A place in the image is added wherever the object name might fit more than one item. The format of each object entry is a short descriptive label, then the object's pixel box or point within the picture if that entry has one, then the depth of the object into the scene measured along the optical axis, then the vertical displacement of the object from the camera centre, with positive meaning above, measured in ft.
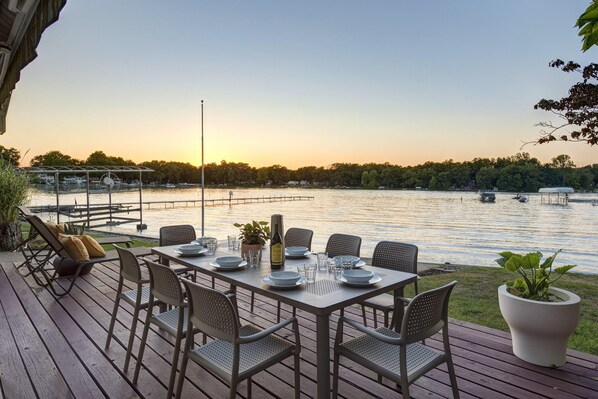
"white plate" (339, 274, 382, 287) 6.61 -1.97
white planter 7.73 -3.26
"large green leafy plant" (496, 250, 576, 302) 8.14 -2.22
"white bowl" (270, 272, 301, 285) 6.45 -1.89
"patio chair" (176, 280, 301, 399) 5.19 -2.94
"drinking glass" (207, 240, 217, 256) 9.51 -1.91
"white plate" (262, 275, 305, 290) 6.46 -1.98
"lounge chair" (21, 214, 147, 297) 13.41 -3.71
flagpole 24.23 +0.22
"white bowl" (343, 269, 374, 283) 6.67 -1.89
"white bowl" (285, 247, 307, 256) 9.16 -1.92
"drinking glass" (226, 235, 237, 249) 9.94 -1.82
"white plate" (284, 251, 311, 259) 9.12 -2.03
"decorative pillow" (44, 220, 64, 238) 15.53 -2.44
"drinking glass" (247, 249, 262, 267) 8.16 -1.87
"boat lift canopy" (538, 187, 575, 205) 174.17 -5.76
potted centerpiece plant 8.60 -1.40
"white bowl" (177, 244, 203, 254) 9.10 -1.89
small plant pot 8.37 -1.69
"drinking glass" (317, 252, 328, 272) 8.00 -1.93
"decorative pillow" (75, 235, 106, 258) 15.01 -3.09
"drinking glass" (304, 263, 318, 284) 6.81 -1.86
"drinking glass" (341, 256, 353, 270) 7.61 -1.85
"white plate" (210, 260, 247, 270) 7.68 -1.97
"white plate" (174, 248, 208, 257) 9.09 -1.98
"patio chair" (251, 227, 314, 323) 11.64 -2.03
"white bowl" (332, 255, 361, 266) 7.73 -1.84
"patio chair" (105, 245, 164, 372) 7.96 -2.97
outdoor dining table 5.59 -2.05
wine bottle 7.76 -1.60
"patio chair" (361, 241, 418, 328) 8.59 -2.11
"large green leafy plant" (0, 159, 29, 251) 22.30 -1.92
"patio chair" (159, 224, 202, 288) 11.71 -1.97
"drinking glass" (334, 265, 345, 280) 7.29 -1.95
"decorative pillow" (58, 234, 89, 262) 14.23 -2.91
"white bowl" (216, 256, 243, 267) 7.73 -1.89
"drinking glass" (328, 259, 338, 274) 7.61 -1.92
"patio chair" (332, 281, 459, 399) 5.23 -2.96
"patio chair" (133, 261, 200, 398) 6.53 -2.58
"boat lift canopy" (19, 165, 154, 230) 38.02 -4.40
